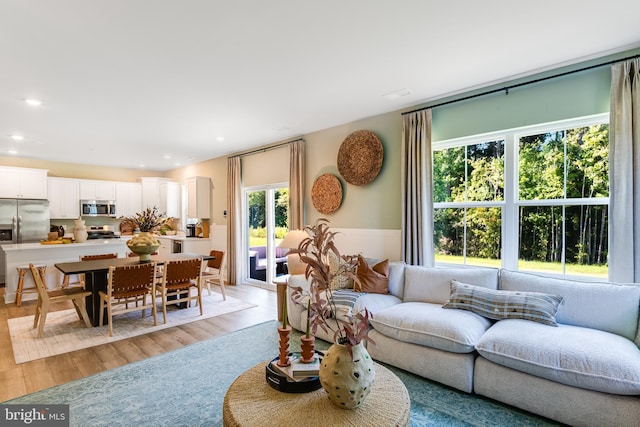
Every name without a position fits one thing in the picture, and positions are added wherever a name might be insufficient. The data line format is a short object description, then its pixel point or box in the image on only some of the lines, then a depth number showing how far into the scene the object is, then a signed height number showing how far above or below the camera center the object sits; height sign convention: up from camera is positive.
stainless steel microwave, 7.79 +0.01
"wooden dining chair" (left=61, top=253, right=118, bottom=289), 4.88 -0.79
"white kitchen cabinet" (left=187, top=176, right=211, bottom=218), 7.28 +0.27
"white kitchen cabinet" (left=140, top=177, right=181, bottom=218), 8.49 +0.37
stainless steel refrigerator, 6.63 -0.26
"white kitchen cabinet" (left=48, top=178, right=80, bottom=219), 7.35 +0.25
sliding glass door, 6.05 -0.45
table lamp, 4.53 -0.52
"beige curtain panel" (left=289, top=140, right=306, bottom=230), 5.19 +0.41
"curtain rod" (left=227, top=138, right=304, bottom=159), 5.56 +1.15
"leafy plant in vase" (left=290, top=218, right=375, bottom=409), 1.52 -0.74
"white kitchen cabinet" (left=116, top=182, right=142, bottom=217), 8.38 +0.28
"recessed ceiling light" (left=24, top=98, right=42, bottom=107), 3.61 +1.25
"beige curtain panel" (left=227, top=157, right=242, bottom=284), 6.52 -0.27
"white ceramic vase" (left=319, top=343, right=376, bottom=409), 1.52 -0.82
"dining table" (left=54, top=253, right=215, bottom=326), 3.92 -0.88
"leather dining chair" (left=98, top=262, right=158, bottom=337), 3.74 -0.95
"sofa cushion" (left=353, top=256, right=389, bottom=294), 3.48 -0.78
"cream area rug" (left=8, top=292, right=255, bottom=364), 3.32 -1.50
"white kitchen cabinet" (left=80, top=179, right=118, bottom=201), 7.81 +0.48
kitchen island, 5.08 -0.82
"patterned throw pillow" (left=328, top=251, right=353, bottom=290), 3.62 -0.87
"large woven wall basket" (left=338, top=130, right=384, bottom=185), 4.30 +0.73
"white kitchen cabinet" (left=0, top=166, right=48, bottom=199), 6.64 +0.56
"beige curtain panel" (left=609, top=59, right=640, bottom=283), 2.58 +0.32
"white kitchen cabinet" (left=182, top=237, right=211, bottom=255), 7.35 -0.89
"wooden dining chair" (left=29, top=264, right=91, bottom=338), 3.60 -1.07
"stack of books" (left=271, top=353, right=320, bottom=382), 1.77 -0.94
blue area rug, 2.14 -1.46
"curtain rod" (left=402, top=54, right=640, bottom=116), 2.71 +1.26
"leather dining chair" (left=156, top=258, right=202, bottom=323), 4.17 -0.97
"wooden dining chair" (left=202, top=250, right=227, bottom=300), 5.06 -1.05
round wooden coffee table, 1.47 -1.01
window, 2.96 +0.11
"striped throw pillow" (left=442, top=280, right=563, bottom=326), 2.52 -0.81
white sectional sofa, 1.90 -0.98
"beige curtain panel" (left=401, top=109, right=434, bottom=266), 3.74 +0.22
